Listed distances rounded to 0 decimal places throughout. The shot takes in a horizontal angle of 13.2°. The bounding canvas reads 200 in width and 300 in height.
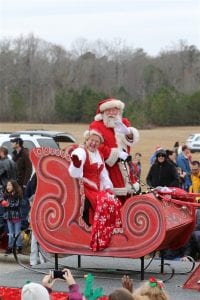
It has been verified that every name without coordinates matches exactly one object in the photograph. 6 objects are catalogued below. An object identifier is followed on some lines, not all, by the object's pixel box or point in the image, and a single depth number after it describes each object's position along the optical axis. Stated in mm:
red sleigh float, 8910
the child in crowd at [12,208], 11745
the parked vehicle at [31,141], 20632
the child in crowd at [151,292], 5824
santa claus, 9705
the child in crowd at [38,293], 5322
